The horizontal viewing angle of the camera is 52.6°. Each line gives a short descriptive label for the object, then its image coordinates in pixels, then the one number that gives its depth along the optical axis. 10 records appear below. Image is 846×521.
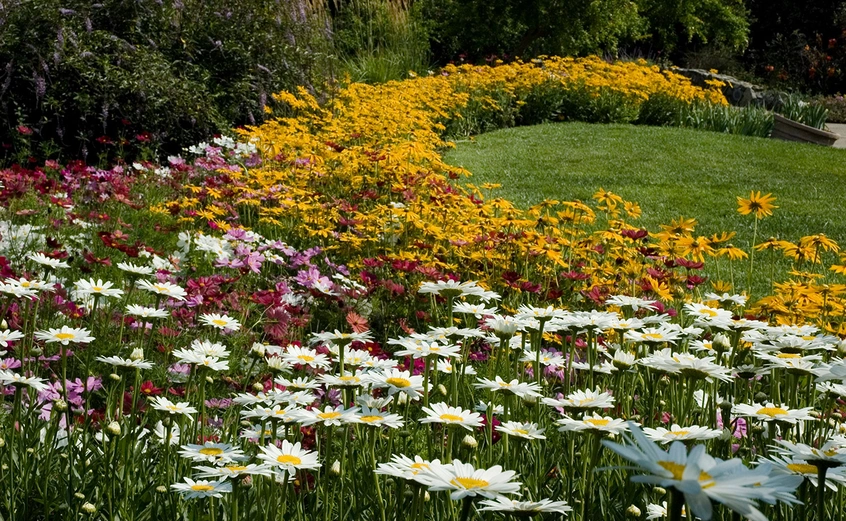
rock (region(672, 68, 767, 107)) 15.51
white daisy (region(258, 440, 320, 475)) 1.28
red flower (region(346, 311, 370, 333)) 2.45
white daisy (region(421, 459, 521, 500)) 1.03
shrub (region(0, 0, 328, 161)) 6.87
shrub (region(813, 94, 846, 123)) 15.70
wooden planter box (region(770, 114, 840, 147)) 11.73
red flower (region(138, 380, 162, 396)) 2.16
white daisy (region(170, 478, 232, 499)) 1.32
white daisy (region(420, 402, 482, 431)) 1.41
